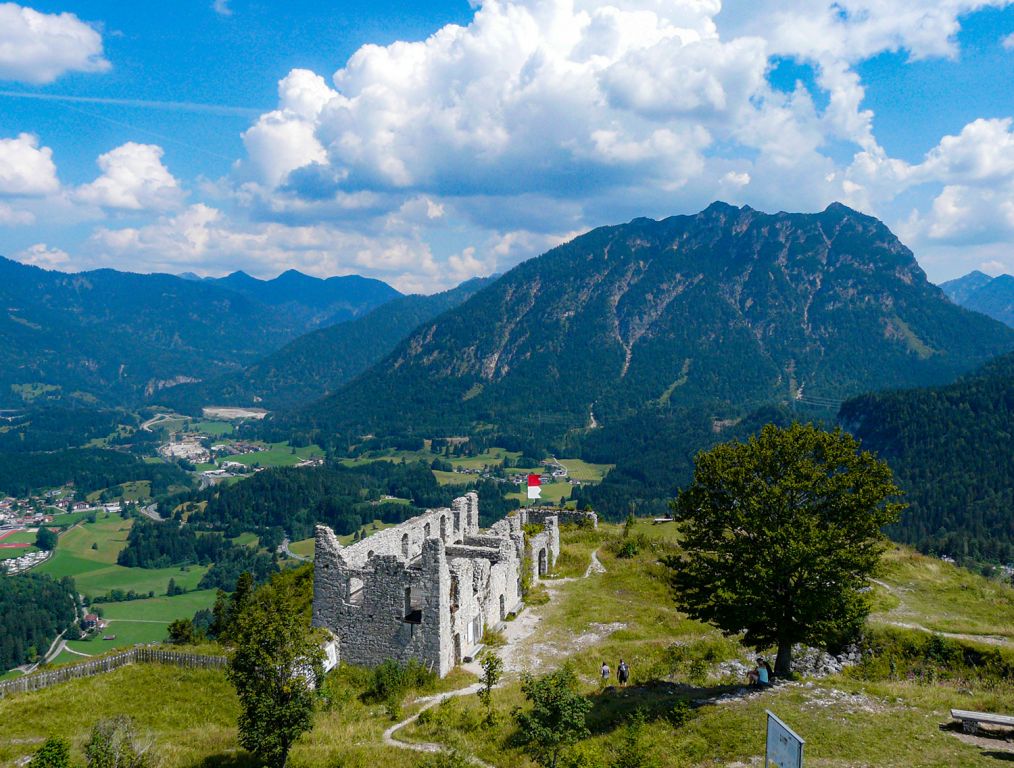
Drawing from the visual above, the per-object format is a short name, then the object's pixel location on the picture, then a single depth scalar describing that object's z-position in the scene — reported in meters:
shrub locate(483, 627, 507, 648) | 37.16
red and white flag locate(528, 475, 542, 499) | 58.04
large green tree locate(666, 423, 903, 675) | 23.81
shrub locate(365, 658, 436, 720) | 31.14
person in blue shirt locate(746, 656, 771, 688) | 25.27
